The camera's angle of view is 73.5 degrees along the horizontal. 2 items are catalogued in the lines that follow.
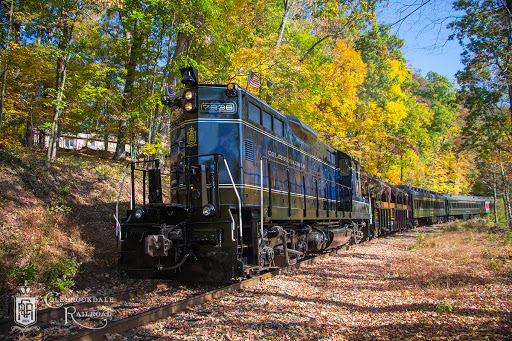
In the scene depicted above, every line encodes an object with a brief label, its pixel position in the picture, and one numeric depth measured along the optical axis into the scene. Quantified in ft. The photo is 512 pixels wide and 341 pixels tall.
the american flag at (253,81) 27.18
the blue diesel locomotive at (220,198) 19.58
